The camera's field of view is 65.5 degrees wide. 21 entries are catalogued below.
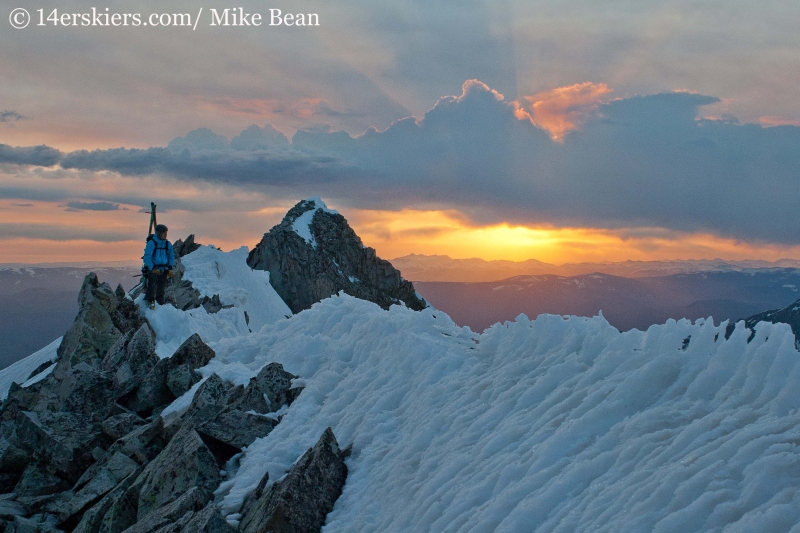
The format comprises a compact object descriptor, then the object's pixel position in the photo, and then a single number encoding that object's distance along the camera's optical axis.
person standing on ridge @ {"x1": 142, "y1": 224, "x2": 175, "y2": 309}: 21.75
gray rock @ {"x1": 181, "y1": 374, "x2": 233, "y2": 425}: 10.69
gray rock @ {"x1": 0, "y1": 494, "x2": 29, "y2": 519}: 10.79
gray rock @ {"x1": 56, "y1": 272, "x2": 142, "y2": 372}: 19.84
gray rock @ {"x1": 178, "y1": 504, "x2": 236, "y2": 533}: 7.39
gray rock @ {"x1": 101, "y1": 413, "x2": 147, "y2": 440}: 12.52
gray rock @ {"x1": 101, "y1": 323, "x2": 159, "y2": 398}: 14.61
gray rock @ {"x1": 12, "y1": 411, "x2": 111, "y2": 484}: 12.19
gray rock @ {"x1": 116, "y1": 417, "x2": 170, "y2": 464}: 11.44
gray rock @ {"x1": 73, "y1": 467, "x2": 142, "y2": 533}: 9.60
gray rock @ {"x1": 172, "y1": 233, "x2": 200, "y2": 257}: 49.28
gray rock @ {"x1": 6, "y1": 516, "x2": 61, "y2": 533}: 10.56
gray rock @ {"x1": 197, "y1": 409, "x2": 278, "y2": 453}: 10.01
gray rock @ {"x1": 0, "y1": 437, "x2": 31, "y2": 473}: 12.61
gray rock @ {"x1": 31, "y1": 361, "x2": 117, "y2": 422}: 14.02
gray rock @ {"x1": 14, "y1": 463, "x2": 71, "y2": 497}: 11.88
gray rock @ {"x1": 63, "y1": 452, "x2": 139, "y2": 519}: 10.62
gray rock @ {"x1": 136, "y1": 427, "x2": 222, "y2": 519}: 9.09
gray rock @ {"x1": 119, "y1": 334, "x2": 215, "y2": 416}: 13.91
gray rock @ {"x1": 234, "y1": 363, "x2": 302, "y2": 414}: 11.31
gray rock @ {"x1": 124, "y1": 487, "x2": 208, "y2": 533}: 7.96
